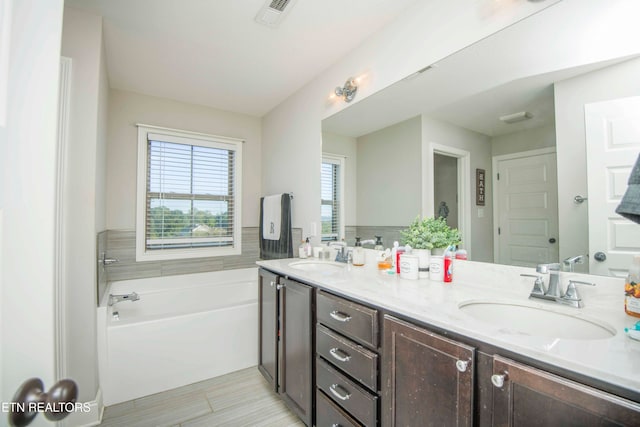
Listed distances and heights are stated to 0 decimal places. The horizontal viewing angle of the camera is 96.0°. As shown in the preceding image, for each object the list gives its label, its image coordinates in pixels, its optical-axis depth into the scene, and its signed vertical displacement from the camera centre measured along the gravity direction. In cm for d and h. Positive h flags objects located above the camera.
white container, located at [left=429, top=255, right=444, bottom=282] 147 -26
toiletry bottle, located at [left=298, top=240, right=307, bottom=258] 253 -29
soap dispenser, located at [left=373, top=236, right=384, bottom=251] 198 -19
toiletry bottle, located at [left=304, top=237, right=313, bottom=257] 253 -27
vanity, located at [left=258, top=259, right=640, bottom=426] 67 -41
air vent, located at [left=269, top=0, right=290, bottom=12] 169 +127
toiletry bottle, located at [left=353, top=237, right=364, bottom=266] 206 -27
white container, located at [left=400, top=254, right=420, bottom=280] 154 -26
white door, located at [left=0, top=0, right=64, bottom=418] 41 +4
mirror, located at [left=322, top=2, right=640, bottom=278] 107 +50
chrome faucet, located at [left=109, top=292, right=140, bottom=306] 241 -68
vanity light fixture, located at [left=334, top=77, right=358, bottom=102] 211 +96
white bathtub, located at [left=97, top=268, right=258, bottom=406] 196 -94
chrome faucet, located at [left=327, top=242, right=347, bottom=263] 221 -28
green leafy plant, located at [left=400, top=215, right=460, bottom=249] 158 -9
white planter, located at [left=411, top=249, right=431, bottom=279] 154 -24
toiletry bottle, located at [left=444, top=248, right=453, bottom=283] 144 -26
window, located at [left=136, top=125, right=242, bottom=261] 297 +27
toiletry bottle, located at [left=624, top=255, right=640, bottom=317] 90 -23
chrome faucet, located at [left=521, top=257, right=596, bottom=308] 105 -28
